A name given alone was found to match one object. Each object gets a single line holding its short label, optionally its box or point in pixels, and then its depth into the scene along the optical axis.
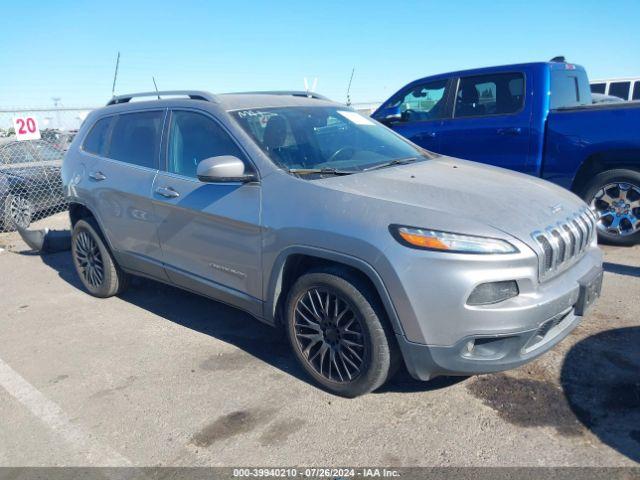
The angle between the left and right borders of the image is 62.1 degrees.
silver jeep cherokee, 2.65
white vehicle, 13.20
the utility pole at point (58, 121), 12.06
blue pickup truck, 5.44
